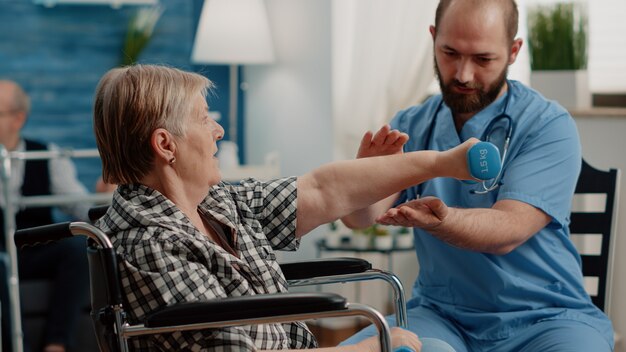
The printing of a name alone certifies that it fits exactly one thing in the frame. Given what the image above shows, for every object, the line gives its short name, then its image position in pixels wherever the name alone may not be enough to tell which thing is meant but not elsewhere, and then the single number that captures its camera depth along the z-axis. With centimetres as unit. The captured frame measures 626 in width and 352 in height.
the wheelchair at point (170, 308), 231
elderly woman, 241
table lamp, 525
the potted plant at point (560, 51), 411
